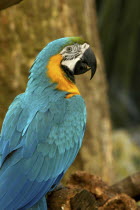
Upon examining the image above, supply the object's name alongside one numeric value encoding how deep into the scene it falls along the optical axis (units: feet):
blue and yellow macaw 12.21
